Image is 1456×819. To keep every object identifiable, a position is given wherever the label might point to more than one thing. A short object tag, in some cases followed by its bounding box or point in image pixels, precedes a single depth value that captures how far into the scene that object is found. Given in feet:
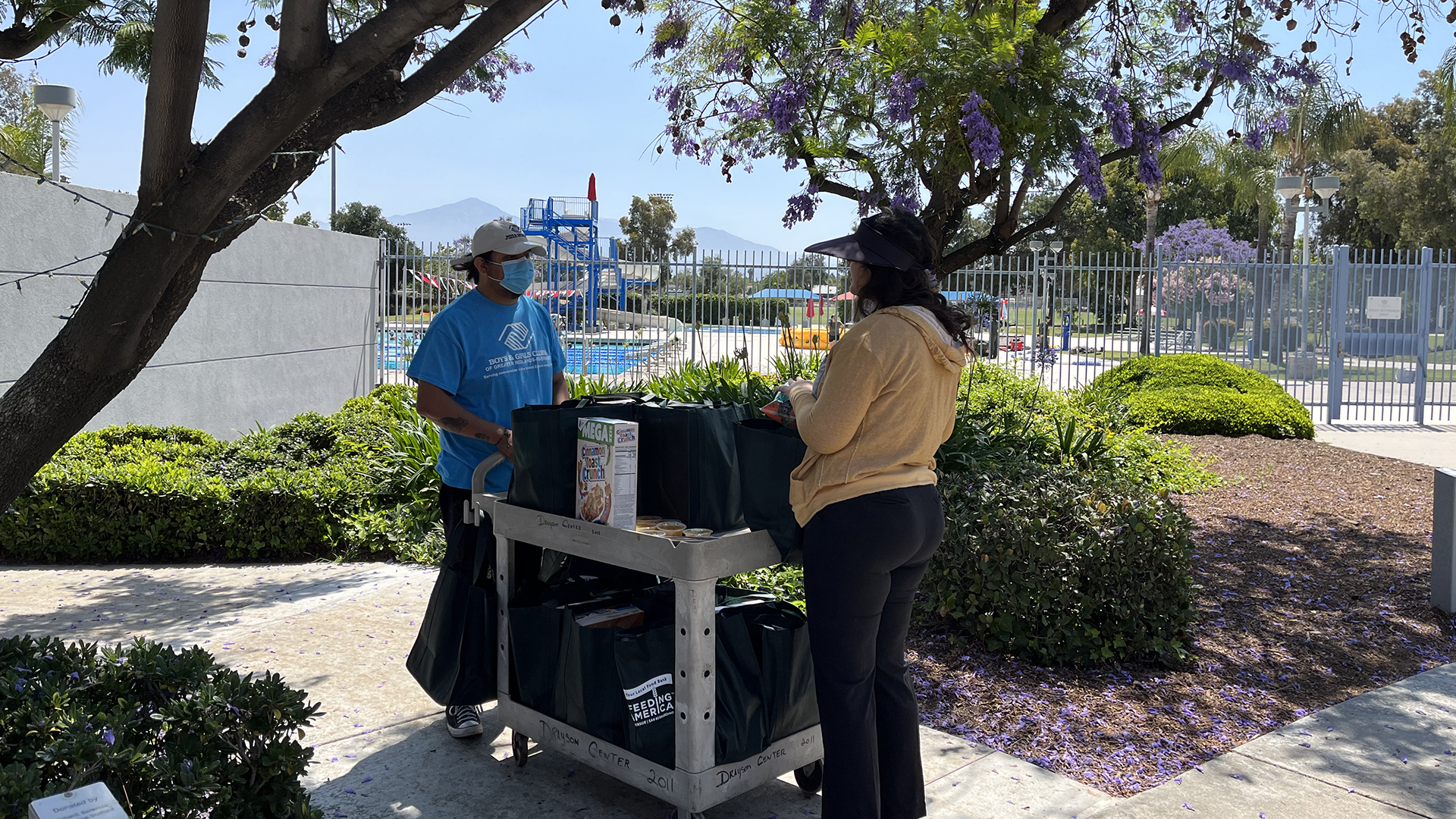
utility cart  10.25
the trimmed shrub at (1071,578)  16.38
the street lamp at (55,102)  32.81
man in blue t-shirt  12.93
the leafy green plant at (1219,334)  56.59
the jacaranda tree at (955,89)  21.85
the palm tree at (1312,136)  80.44
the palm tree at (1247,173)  108.17
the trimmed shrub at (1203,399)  40.93
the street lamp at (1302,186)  69.15
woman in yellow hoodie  9.49
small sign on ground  7.02
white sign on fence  56.03
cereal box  10.65
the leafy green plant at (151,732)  7.93
